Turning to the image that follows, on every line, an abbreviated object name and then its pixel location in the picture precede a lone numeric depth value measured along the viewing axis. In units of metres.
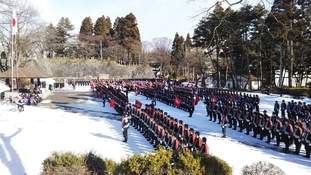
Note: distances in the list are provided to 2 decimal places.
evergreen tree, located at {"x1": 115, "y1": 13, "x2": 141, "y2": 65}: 66.06
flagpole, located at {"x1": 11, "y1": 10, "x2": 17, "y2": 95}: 23.17
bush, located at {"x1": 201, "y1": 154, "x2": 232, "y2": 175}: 5.63
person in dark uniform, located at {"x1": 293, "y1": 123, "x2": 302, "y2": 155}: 11.43
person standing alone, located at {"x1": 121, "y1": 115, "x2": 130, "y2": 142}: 12.71
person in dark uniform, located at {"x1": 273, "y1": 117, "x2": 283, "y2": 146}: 12.62
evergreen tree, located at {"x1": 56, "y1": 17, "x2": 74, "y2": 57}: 65.81
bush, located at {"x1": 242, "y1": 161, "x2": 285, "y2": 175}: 4.92
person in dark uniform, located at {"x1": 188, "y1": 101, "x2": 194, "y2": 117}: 19.98
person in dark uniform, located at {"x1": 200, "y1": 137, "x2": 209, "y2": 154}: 9.15
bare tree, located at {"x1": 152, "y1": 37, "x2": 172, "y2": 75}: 69.78
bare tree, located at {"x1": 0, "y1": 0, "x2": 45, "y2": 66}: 37.39
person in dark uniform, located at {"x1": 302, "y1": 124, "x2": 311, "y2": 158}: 10.91
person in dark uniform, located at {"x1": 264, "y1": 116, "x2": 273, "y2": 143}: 13.22
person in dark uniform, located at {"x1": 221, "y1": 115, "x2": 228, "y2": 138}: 14.09
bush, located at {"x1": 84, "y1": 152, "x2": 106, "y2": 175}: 6.09
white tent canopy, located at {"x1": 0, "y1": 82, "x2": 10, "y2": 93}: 21.98
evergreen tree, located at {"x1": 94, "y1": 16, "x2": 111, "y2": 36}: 69.56
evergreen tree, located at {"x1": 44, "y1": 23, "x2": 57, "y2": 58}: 42.87
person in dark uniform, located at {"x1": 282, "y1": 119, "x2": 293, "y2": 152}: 11.94
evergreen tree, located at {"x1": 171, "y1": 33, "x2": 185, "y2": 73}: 68.44
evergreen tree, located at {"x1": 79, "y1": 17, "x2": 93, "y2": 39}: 70.31
